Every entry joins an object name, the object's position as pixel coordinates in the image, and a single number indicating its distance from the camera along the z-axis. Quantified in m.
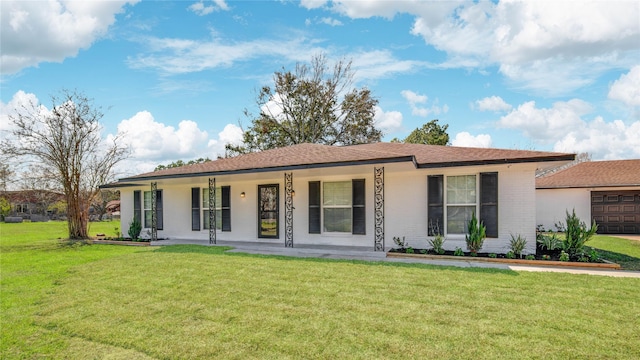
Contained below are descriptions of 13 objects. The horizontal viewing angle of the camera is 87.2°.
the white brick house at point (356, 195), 8.41
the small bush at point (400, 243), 9.10
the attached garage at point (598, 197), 14.84
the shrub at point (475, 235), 8.15
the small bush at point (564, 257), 7.54
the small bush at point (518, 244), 7.98
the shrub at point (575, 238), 7.84
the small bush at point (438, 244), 8.48
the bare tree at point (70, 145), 13.95
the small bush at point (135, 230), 13.25
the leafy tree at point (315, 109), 27.12
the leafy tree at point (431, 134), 27.67
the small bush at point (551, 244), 8.57
